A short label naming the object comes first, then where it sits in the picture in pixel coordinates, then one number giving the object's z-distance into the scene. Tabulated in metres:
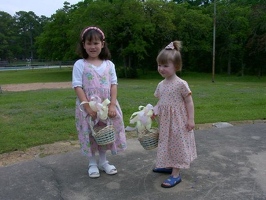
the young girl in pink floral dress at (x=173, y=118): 3.00
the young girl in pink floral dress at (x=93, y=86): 3.17
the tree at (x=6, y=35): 60.72
